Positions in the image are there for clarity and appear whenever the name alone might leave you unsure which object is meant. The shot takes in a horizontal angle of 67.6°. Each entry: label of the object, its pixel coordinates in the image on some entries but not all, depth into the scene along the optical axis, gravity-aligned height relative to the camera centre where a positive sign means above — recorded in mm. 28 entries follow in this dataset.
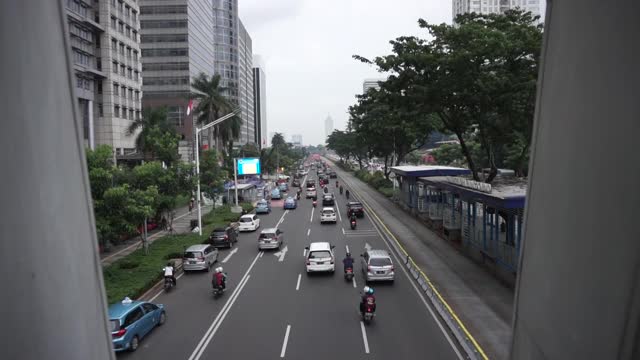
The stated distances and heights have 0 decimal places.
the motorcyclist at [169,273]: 19702 -5954
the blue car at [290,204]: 50406 -7835
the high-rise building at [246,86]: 146000 +14124
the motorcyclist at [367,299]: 14641 -5171
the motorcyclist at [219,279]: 18156 -5704
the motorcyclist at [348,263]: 20188 -5587
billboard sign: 54750 -4197
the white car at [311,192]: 60056 -7975
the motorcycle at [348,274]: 20188 -6051
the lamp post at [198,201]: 31406 -4833
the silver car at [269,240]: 27906 -6470
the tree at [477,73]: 24047 +3186
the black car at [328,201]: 48562 -7181
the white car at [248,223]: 35844 -7056
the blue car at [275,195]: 61812 -8453
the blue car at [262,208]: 47156 -7744
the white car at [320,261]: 21141 -5779
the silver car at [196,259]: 22969 -6284
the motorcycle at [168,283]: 19828 -6420
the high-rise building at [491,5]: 179500 +48710
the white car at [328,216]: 38750 -6974
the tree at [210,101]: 51281 +2959
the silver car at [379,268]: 19547 -5609
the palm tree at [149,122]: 39281 +459
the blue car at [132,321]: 12891 -5557
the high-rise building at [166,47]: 89125 +15015
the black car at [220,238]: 29391 -6755
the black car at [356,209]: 40994 -6740
